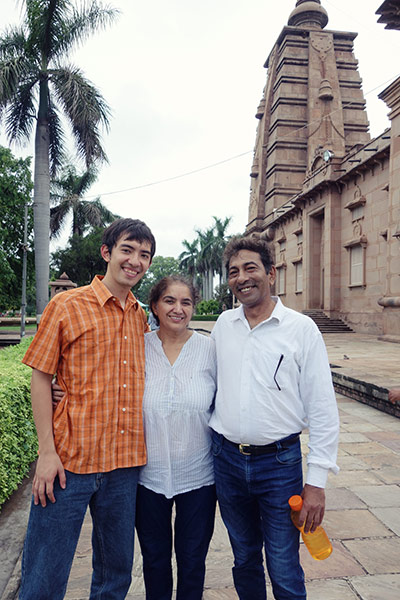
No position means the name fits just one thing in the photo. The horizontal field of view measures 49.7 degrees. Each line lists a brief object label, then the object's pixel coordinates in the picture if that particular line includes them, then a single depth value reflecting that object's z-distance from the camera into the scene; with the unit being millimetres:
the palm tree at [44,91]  13461
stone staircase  19266
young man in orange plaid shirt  1722
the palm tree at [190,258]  55906
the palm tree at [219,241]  51594
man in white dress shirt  1857
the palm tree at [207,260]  52500
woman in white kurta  1955
